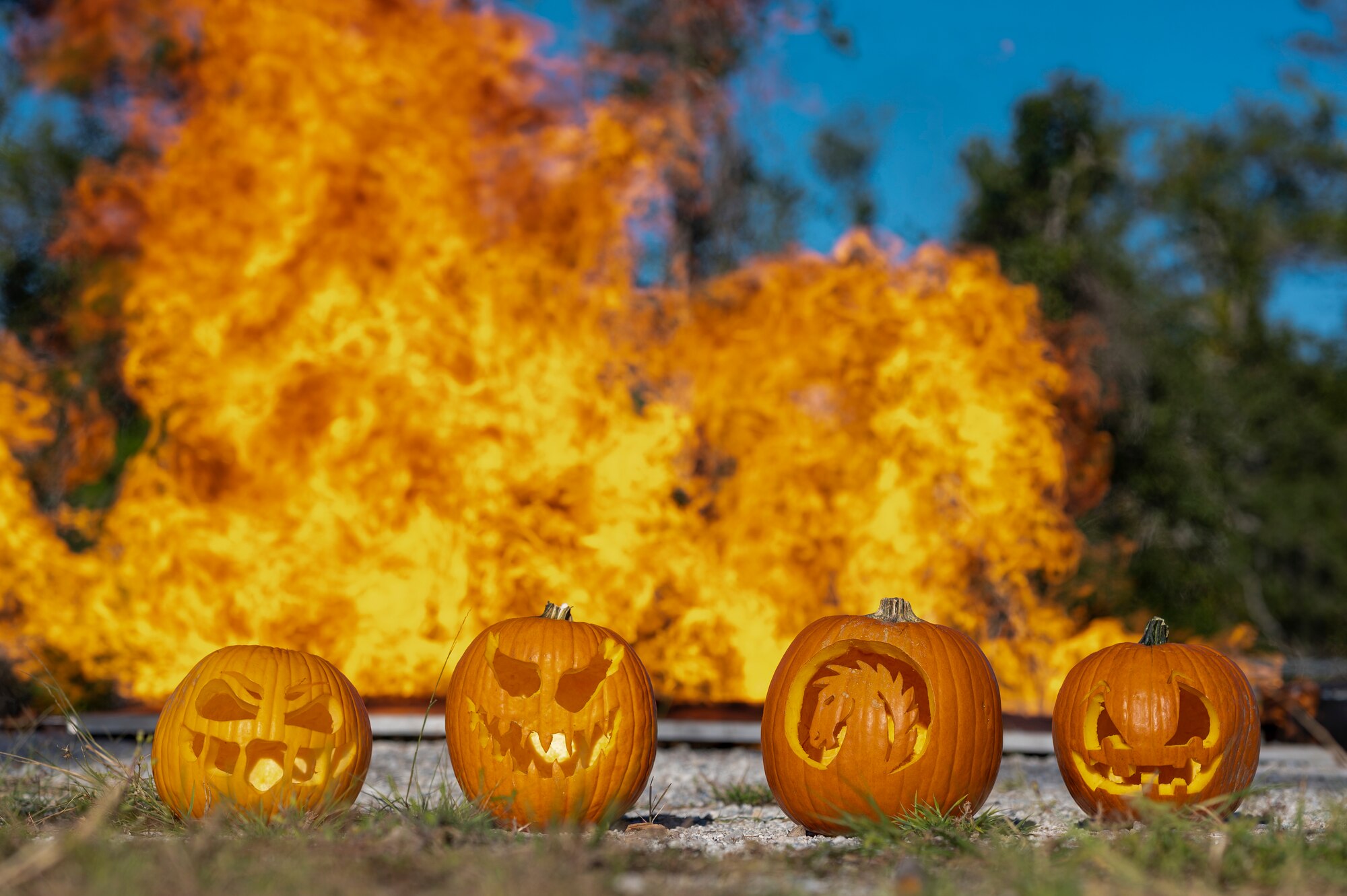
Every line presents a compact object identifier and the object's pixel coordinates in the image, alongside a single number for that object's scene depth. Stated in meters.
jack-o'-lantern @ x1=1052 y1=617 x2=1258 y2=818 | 3.72
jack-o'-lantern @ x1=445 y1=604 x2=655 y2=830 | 3.57
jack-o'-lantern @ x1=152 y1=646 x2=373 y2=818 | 3.48
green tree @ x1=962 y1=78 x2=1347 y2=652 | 12.80
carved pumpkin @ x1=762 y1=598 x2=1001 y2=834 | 3.60
